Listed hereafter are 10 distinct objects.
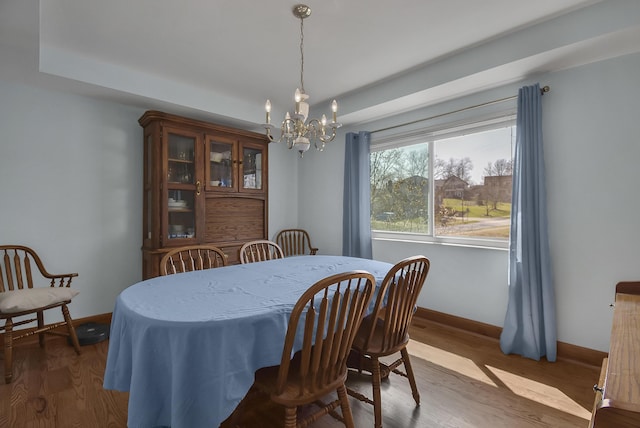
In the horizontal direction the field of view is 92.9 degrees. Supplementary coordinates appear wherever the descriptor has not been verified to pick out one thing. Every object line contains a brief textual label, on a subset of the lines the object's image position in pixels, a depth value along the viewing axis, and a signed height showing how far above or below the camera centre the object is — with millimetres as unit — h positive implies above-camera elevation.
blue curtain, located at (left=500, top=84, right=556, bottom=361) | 2363 -348
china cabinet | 3031 +255
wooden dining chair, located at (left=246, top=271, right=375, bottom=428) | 1175 -612
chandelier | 1964 +587
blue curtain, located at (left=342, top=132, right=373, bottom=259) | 3650 +139
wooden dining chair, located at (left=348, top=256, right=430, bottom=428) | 1556 -616
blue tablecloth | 1096 -541
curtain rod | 2420 +953
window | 2822 +284
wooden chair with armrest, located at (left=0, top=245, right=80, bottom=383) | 2104 -655
